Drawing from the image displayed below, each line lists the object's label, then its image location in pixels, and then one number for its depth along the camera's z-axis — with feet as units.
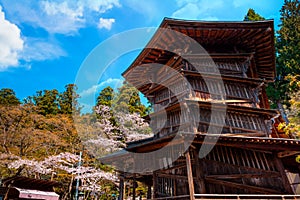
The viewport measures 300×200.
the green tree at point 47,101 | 91.20
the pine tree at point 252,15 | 71.22
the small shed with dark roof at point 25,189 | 32.27
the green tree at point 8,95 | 86.74
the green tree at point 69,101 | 92.84
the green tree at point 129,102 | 92.89
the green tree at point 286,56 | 66.85
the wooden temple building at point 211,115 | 25.70
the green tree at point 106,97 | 97.09
